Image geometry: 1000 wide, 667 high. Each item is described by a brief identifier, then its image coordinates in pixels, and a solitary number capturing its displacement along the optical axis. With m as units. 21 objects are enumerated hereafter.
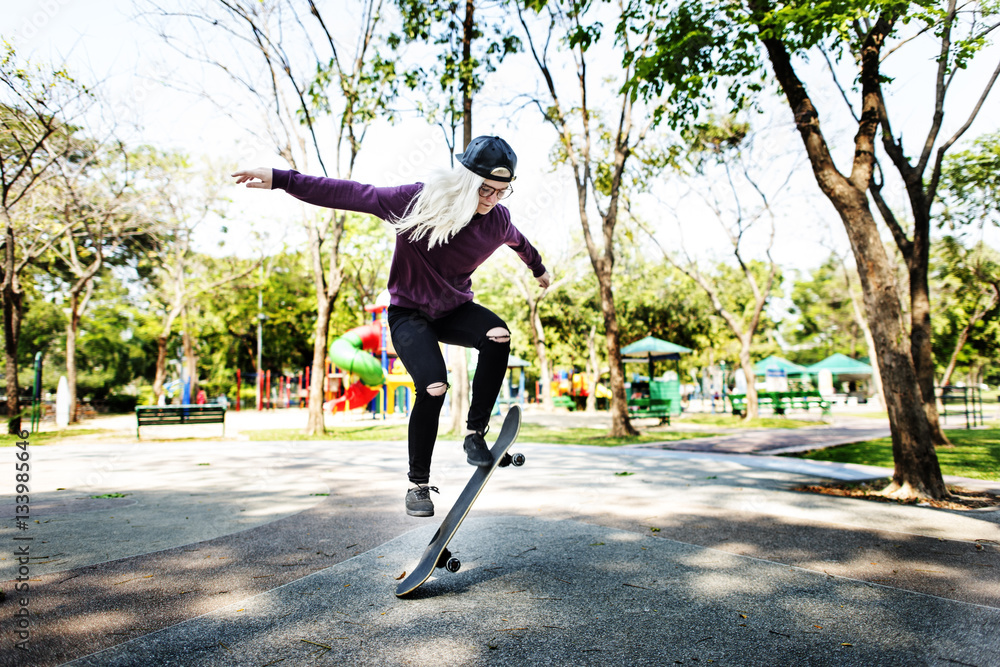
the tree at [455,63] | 11.78
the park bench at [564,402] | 29.75
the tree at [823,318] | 52.12
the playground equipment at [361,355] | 21.64
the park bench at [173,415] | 13.72
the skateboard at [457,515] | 2.99
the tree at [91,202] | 13.98
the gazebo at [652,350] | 20.80
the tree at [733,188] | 17.75
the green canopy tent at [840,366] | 36.81
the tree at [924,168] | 7.52
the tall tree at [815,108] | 5.91
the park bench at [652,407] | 17.33
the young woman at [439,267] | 3.08
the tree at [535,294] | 29.02
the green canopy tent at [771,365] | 31.09
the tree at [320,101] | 12.33
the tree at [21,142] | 11.13
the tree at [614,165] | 13.48
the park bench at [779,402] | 20.25
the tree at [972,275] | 17.88
